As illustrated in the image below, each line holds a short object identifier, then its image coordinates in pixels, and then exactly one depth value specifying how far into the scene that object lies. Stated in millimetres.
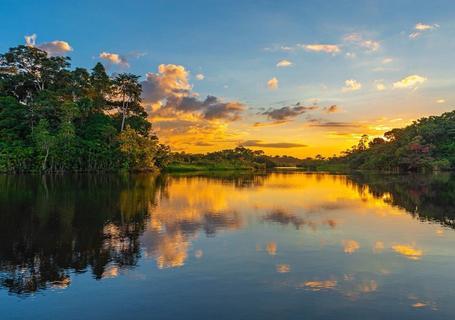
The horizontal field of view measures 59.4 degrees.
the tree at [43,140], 57566
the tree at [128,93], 76500
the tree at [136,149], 68688
